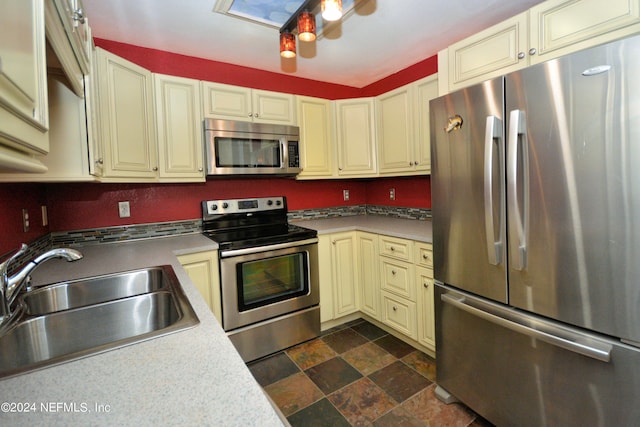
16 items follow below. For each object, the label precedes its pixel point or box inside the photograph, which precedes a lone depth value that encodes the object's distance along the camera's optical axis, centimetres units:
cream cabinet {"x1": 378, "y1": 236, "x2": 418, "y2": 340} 215
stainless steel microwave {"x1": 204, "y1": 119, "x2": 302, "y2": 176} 222
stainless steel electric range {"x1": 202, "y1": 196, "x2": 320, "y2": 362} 205
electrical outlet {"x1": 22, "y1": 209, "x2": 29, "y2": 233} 151
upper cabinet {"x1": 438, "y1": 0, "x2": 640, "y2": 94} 115
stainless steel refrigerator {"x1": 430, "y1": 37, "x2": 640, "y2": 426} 101
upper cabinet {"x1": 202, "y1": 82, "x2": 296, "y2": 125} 226
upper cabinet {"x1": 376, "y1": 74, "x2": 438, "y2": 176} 232
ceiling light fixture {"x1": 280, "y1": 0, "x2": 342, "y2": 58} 137
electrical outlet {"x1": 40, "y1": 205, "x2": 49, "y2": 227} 185
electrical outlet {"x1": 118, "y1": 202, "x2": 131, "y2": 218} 222
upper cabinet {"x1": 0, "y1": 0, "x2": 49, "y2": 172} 50
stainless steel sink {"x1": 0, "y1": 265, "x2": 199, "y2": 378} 85
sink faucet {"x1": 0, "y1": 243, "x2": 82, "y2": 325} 90
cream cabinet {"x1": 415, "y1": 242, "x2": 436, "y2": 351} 199
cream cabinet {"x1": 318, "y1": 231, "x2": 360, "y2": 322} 248
